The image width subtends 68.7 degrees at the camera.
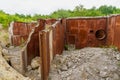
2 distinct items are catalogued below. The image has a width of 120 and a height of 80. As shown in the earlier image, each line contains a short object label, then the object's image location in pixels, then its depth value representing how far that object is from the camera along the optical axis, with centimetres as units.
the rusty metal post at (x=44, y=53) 281
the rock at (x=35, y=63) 326
